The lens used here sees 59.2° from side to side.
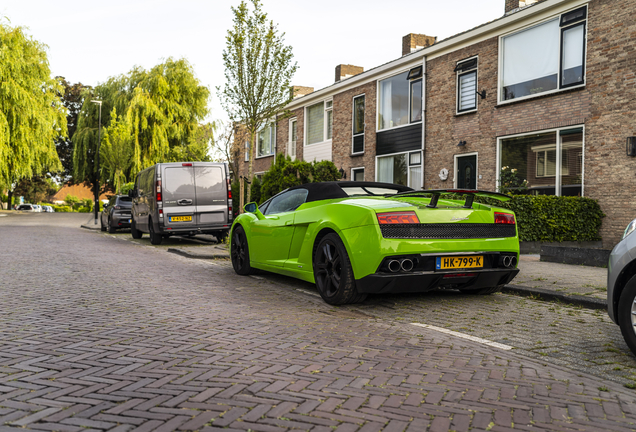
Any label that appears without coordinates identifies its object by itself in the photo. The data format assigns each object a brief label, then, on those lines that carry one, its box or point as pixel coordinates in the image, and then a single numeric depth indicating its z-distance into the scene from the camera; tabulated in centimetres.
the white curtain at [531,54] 1416
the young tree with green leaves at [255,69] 1380
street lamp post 3313
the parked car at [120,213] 2108
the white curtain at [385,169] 2031
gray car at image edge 392
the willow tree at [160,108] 3177
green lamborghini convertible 554
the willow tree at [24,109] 2767
